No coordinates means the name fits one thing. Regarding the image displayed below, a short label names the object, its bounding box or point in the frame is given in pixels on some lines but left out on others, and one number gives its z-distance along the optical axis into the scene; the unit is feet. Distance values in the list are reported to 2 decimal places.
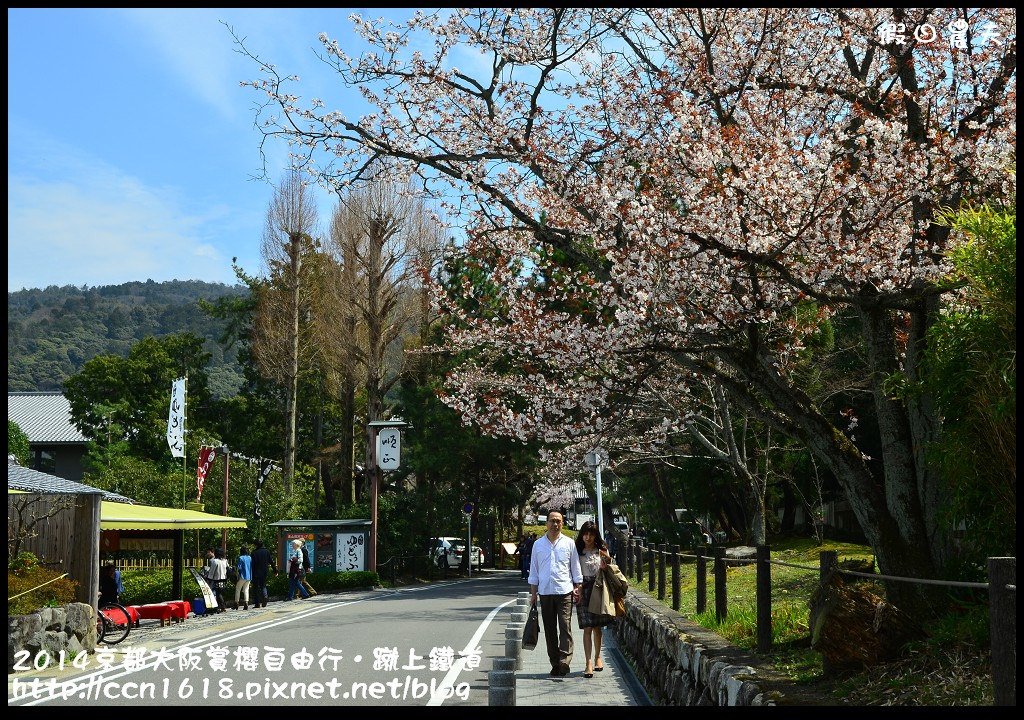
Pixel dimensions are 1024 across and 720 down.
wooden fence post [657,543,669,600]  53.47
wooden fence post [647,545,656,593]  59.62
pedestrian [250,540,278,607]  84.48
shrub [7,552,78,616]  47.29
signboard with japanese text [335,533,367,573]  110.11
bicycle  54.85
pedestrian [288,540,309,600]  94.58
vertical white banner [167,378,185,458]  104.42
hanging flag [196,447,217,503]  103.24
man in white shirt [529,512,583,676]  36.40
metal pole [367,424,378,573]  111.96
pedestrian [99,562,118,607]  65.36
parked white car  143.43
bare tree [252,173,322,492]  133.80
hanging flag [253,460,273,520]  132.26
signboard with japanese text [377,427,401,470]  113.70
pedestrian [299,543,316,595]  99.76
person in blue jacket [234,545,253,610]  82.48
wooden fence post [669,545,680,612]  45.98
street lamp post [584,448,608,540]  75.77
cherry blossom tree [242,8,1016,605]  32.89
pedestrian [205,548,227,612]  81.30
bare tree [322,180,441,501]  122.31
